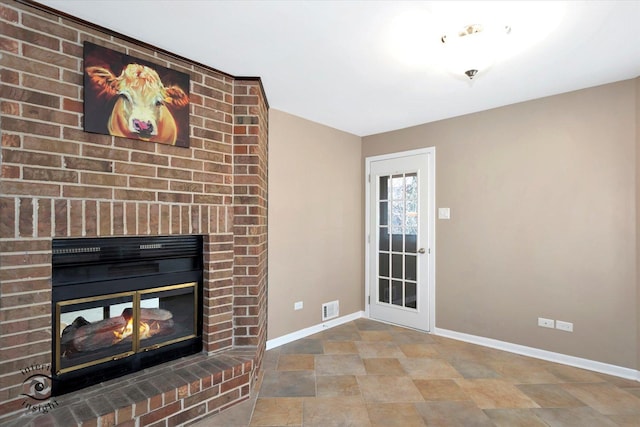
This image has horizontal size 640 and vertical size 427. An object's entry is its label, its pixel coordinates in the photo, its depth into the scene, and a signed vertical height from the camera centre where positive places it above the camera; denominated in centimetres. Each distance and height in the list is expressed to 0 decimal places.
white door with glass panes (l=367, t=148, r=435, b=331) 385 -28
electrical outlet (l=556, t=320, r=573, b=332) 291 -98
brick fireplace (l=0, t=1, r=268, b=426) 168 +7
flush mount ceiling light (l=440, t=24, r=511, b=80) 186 +98
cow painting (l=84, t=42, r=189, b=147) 194 +75
